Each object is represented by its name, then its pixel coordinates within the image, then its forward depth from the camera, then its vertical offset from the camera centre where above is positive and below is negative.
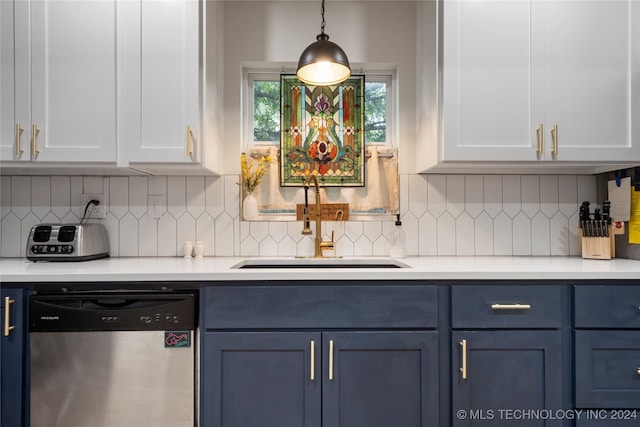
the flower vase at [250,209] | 2.04 +0.03
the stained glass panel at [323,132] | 2.16 +0.46
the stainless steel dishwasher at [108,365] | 1.43 -0.56
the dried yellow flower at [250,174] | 2.08 +0.22
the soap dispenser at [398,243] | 2.02 -0.15
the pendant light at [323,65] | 1.58 +0.66
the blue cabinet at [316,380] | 1.45 -0.63
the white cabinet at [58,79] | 1.69 +0.60
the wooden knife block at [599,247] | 1.89 -0.17
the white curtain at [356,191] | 2.15 +0.13
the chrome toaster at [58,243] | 1.79 -0.13
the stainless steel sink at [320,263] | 2.00 -0.26
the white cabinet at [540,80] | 1.74 +0.61
